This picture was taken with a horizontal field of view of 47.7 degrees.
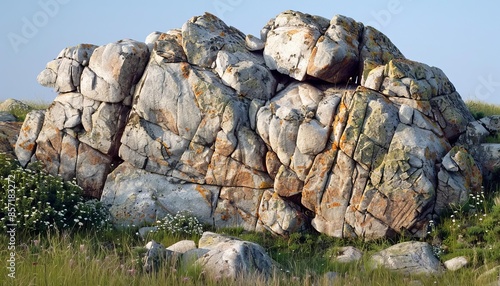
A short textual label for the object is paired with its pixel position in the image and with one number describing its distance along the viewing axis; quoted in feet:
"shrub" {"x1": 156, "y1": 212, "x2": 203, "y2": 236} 50.96
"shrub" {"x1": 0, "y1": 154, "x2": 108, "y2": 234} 47.50
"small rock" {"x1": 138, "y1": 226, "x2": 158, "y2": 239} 50.16
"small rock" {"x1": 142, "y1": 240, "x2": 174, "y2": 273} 34.60
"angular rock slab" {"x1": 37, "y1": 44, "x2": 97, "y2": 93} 59.47
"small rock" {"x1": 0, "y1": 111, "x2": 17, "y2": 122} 72.95
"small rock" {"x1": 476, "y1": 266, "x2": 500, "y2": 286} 35.47
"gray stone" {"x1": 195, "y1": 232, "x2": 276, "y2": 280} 34.78
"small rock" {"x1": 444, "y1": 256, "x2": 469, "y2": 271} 43.21
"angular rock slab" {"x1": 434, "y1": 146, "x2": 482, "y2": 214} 49.78
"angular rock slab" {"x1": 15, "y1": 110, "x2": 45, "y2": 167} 58.29
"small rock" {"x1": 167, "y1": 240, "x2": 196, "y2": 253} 44.80
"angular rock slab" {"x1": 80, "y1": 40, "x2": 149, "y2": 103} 57.11
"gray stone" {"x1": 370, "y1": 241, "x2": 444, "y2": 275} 42.96
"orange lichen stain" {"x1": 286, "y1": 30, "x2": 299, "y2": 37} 57.26
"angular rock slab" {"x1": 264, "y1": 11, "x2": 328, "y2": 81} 55.88
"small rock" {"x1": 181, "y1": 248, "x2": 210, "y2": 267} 36.71
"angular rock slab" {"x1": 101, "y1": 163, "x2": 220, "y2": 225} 53.57
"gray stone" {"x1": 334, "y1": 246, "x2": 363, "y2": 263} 45.19
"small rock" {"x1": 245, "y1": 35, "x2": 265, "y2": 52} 59.65
